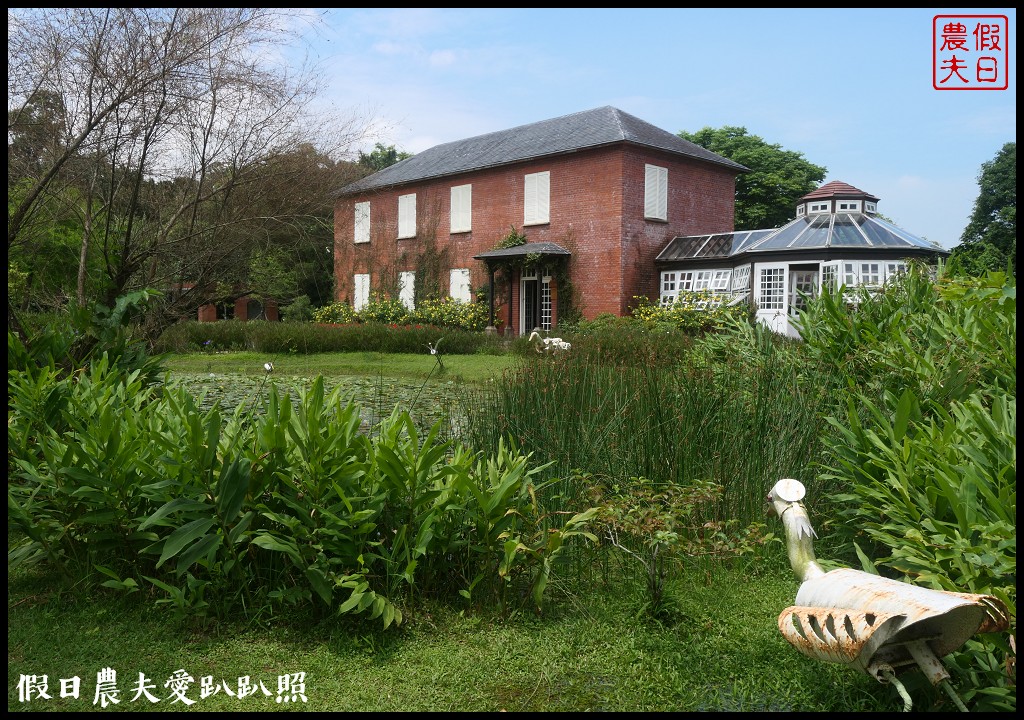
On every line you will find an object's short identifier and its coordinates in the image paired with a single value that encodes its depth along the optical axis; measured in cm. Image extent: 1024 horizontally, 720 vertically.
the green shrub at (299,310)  2644
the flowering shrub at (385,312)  2165
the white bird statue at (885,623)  186
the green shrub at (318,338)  1598
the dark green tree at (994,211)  2625
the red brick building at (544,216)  1848
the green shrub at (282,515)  275
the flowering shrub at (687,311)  1650
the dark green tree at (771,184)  3120
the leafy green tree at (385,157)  3783
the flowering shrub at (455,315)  2056
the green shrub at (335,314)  2289
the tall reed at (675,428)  391
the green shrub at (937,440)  217
